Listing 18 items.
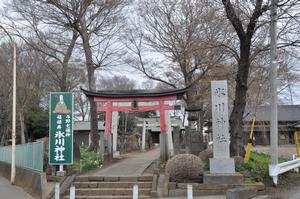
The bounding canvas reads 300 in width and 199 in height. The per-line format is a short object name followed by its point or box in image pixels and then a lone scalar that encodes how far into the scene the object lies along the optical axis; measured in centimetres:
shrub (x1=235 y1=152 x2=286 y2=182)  1547
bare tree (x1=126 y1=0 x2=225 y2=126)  2724
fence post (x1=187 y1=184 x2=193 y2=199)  1081
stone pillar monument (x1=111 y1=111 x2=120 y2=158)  2672
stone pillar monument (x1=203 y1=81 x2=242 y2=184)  1438
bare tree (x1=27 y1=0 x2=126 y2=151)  2508
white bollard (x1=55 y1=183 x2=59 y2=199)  1194
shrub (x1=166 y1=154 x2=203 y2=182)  1472
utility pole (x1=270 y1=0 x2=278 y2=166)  1487
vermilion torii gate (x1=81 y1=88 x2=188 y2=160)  2250
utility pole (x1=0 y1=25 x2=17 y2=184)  1984
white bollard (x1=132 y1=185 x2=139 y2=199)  1165
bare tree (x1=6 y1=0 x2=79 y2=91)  3083
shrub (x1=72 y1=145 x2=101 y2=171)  1835
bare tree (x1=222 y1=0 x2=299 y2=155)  1731
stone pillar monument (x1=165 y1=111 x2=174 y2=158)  2380
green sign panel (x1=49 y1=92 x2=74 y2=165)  1634
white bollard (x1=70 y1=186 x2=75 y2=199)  1137
